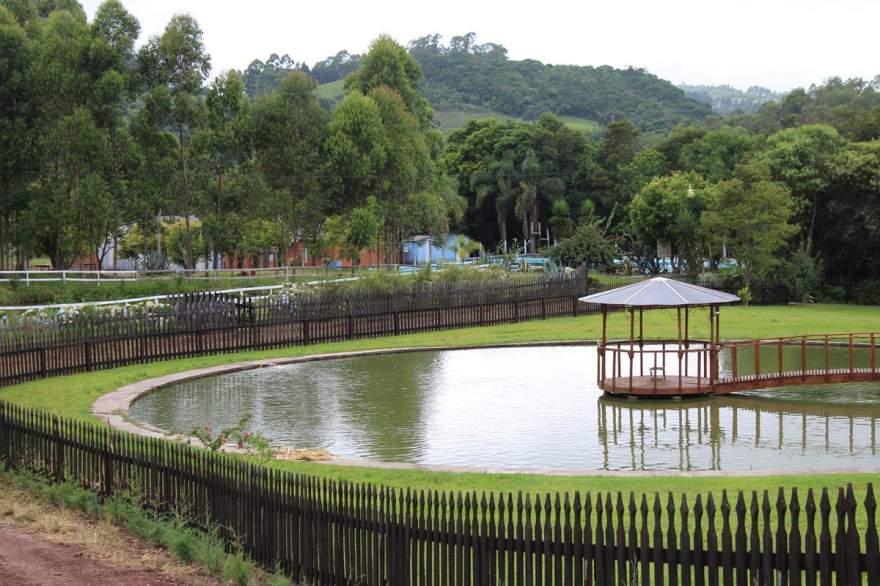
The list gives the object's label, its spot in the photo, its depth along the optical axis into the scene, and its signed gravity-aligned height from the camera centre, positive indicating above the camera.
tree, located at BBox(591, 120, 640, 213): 93.38 +8.70
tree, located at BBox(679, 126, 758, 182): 81.94 +8.32
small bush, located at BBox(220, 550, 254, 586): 10.03 -3.20
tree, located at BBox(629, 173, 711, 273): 63.50 +2.37
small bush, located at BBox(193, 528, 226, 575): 10.46 -3.16
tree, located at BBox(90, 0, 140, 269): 51.66 +8.77
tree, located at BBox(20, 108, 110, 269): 49.62 +3.46
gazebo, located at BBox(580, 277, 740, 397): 22.25 -2.17
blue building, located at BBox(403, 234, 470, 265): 94.38 +0.25
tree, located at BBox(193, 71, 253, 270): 55.72 +6.33
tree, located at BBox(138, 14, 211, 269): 54.00 +10.20
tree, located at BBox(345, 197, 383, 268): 62.81 +1.88
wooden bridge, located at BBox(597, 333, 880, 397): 22.25 -3.01
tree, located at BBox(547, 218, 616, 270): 64.50 +0.22
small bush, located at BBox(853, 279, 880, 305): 52.56 -2.46
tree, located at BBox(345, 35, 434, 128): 73.12 +13.57
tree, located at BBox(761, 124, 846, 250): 55.81 +4.68
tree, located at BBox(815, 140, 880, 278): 51.91 +1.71
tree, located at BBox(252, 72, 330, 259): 61.41 +6.95
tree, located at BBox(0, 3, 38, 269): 50.62 +7.46
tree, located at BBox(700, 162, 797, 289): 49.78 +1.62
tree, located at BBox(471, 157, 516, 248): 95.94 +6.65
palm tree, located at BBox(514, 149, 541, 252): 93.56 +5.82
